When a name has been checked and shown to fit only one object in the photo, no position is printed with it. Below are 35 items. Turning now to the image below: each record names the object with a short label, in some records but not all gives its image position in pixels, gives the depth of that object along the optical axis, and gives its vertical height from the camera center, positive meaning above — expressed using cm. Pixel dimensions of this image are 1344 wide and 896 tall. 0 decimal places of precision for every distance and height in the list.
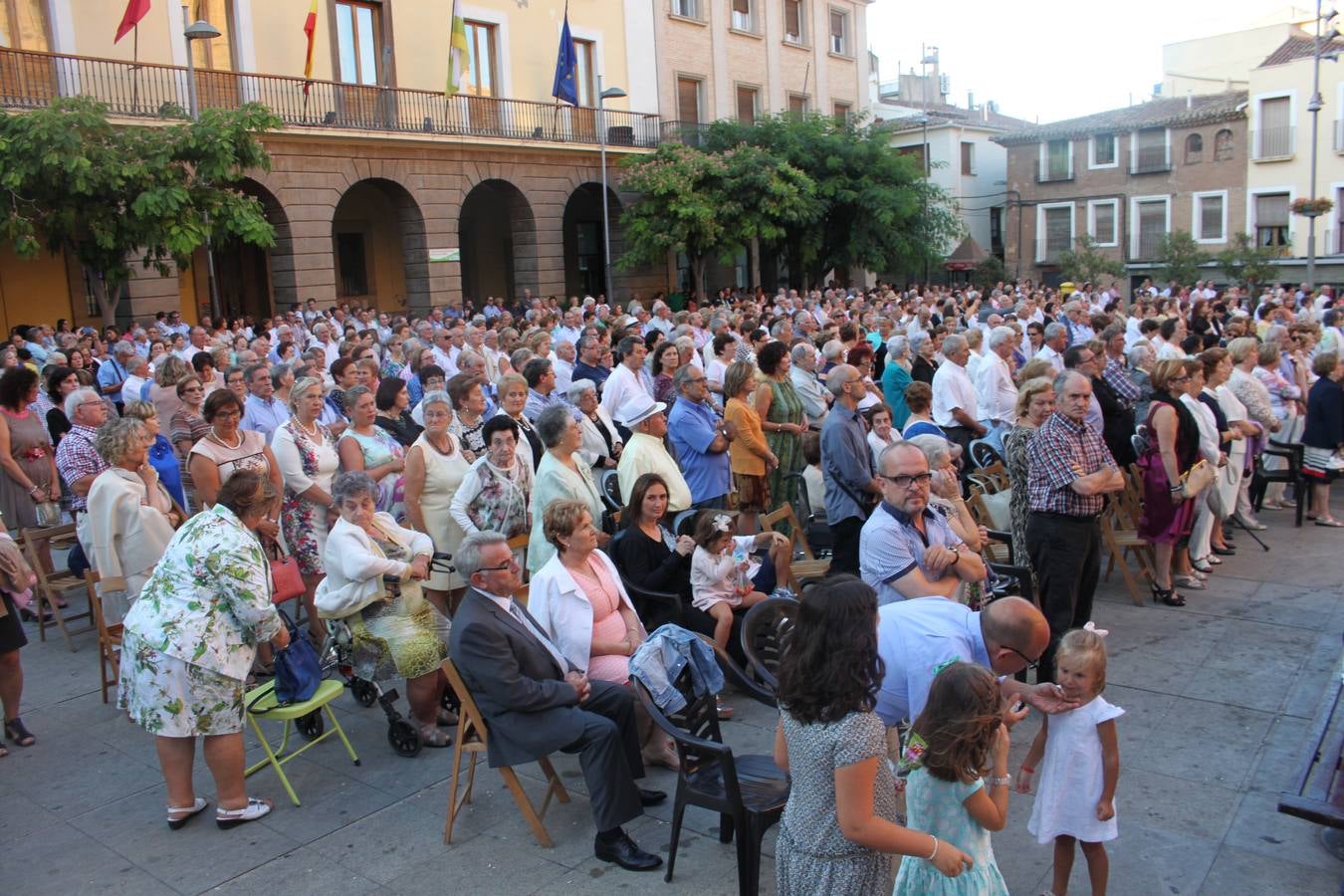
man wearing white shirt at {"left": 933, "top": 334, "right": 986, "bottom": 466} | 854 -82
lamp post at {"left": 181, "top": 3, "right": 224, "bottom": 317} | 1526 +384
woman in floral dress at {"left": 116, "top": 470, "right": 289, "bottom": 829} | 431 -124
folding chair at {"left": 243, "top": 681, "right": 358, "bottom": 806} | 461 -167
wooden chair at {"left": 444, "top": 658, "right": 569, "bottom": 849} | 420 -179
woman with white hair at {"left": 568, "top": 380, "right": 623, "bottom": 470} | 741 -84
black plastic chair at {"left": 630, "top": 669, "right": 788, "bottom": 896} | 364 -172
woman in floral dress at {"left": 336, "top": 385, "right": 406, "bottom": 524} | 627 -77
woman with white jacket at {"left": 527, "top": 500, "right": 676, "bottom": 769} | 461 -127
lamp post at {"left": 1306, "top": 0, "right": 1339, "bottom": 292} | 2702 +450
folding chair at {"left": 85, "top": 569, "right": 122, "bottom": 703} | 572 -166
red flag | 1702 +503
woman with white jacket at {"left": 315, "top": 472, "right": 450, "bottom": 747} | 501 -136
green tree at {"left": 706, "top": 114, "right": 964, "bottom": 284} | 2730 +278
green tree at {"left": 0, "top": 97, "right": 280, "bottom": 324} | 1391 +200
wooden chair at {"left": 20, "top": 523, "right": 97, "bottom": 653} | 685 -160
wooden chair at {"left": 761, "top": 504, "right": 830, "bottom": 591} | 646 -161
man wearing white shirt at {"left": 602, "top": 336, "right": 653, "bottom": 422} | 818 -56
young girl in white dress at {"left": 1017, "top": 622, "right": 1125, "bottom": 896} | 341 -155
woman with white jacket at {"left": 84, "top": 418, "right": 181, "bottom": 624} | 564 -99
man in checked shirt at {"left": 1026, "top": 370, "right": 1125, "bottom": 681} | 524 -104
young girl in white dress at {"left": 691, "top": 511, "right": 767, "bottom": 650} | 529 -132
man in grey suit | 410 -151
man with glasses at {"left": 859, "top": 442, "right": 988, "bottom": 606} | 421 -99
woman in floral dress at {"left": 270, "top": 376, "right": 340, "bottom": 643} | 620 -92
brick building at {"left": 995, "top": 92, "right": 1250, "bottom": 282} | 3772 +400
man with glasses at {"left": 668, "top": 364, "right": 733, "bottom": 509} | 695 -87
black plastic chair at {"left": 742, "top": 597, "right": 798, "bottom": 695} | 457 -147
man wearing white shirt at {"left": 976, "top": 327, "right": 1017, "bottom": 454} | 891 -77
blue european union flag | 2316 +522
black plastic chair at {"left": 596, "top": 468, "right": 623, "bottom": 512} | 736 -120
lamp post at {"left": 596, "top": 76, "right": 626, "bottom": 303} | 2328 +404
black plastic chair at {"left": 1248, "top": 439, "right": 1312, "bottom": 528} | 893 -163
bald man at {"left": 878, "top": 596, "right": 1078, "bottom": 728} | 328 -111
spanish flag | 1981 +550
